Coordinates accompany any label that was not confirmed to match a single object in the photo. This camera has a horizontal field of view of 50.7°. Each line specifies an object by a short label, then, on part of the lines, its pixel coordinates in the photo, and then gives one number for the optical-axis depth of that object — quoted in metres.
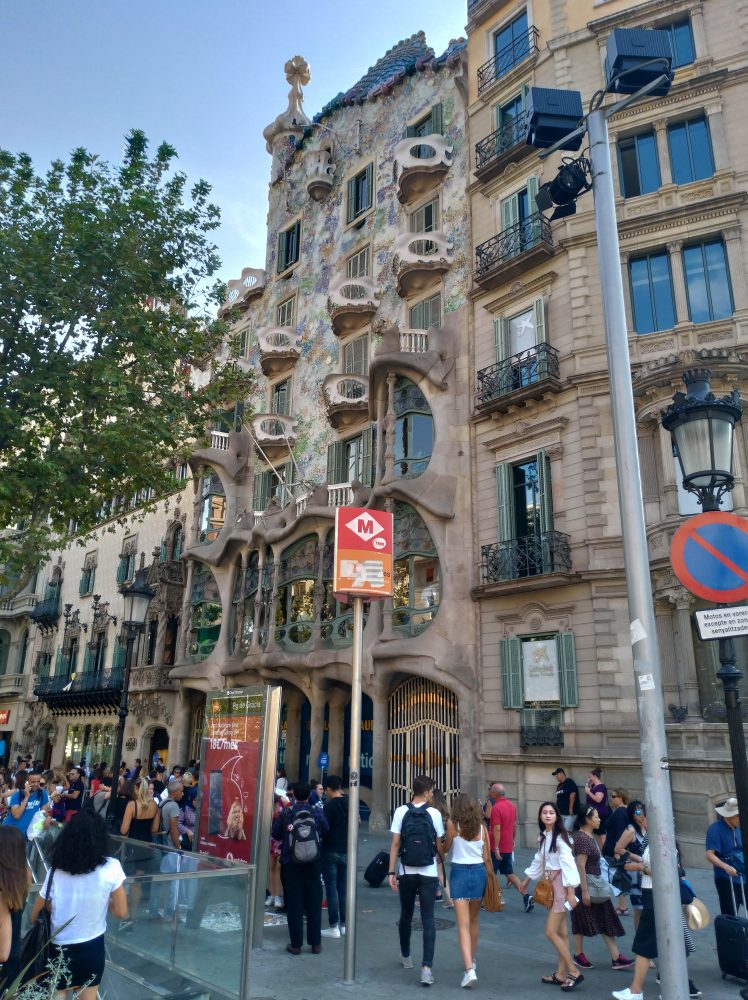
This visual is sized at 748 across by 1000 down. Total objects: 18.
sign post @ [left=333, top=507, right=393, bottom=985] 8.53
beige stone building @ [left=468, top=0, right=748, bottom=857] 16.45
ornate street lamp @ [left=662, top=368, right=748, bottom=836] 6.93
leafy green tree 14.70
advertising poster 9.29
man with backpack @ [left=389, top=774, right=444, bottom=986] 7.76
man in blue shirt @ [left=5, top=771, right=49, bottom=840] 10.69
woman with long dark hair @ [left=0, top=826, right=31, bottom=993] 4.24
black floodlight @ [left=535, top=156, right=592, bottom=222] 8.51
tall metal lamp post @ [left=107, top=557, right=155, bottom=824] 15.53
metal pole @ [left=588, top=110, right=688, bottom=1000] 5.83
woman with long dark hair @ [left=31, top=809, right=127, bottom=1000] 4.91
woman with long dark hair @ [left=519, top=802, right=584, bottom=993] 7.56
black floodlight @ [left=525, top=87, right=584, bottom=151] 8.48
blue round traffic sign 6.18
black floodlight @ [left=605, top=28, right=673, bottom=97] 7.95
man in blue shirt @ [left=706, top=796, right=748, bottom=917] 8.19
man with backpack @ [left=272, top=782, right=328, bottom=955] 8.52
